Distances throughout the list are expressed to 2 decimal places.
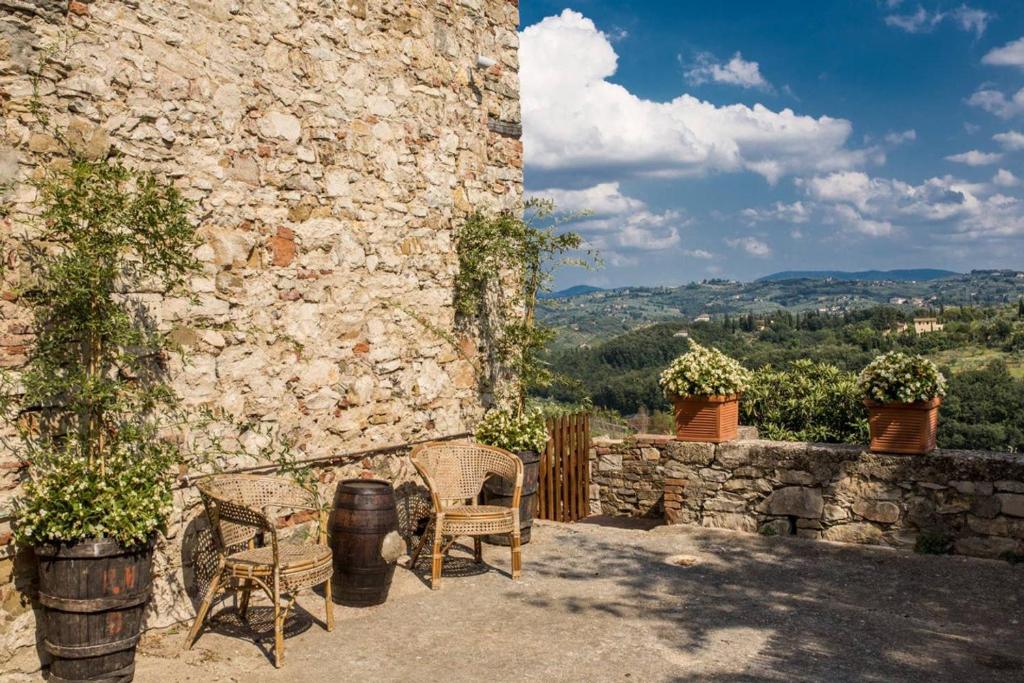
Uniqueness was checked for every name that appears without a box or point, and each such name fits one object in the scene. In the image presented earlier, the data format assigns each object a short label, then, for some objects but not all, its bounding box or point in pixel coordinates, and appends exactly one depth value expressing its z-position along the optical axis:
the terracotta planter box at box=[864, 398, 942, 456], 5.95
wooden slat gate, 7.62
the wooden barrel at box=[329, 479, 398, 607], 4.86
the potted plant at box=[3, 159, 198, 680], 3.58
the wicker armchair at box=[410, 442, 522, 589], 5.34
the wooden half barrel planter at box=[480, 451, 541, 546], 6.19
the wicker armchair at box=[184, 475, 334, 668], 4.09
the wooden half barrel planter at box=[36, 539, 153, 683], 3.56
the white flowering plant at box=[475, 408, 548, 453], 6.28
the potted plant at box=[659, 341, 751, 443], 6.75
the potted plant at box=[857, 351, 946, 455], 5.91
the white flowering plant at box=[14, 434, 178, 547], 3.55
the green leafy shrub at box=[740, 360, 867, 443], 9.35
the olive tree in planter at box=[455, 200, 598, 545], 6.39
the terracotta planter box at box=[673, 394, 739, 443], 6.77
